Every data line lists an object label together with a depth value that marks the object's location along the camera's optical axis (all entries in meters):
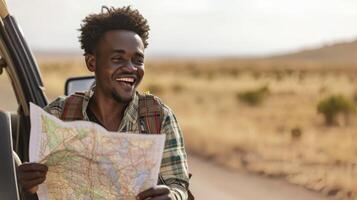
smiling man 2.97
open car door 3.88
